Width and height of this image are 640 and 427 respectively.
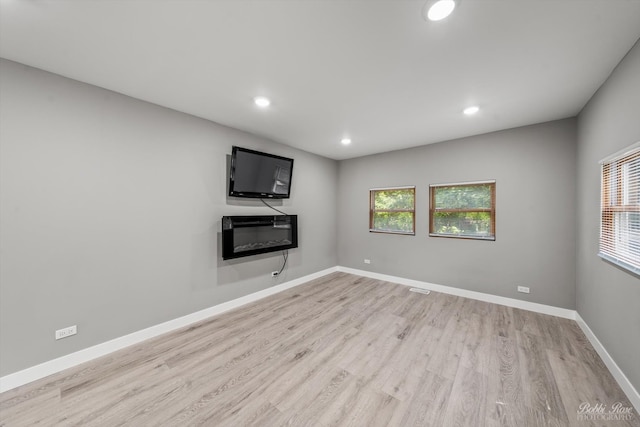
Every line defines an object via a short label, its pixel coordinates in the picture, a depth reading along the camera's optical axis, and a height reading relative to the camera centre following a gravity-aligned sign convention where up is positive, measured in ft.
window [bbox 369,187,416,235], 14.76 +0.33
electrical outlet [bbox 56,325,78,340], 6.81 -3.53
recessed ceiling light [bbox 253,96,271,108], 8.23 +4.04
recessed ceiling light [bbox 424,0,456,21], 4.36 +3.96
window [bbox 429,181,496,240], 11.94 +0.30
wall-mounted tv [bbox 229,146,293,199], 10.73 +1.95
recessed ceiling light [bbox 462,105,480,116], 8.89 +4.10
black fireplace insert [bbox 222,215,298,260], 10.53 -1.04
